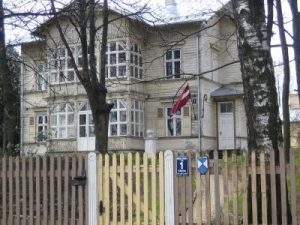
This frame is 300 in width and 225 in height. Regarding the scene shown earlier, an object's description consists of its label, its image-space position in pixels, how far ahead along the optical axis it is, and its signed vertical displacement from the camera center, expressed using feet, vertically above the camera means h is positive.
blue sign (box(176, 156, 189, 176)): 29.63 -1.19
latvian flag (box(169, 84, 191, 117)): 86.22 +6.78
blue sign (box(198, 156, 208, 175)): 28.96 -1.18
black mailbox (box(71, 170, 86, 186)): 31.96 -2.07
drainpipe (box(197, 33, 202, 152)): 101.04 +5.55
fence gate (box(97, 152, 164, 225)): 30.32 -2.53
